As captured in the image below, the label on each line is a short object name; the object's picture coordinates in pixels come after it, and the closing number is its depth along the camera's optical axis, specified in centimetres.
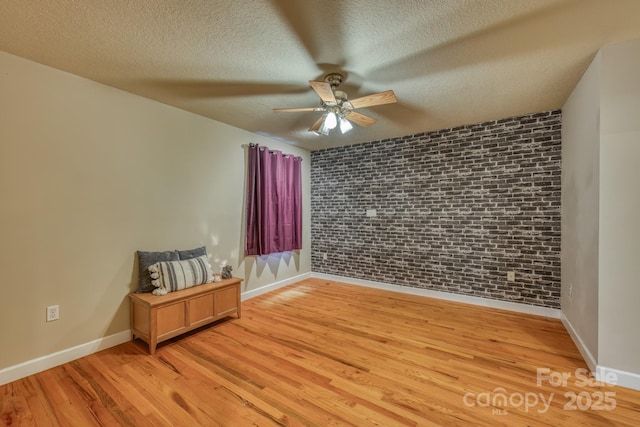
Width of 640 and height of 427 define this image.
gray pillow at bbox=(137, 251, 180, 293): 278
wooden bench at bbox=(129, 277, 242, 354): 250
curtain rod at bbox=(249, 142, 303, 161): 407
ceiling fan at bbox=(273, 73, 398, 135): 222
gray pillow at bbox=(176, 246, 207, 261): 310
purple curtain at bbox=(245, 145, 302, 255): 409
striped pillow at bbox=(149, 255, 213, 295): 274
